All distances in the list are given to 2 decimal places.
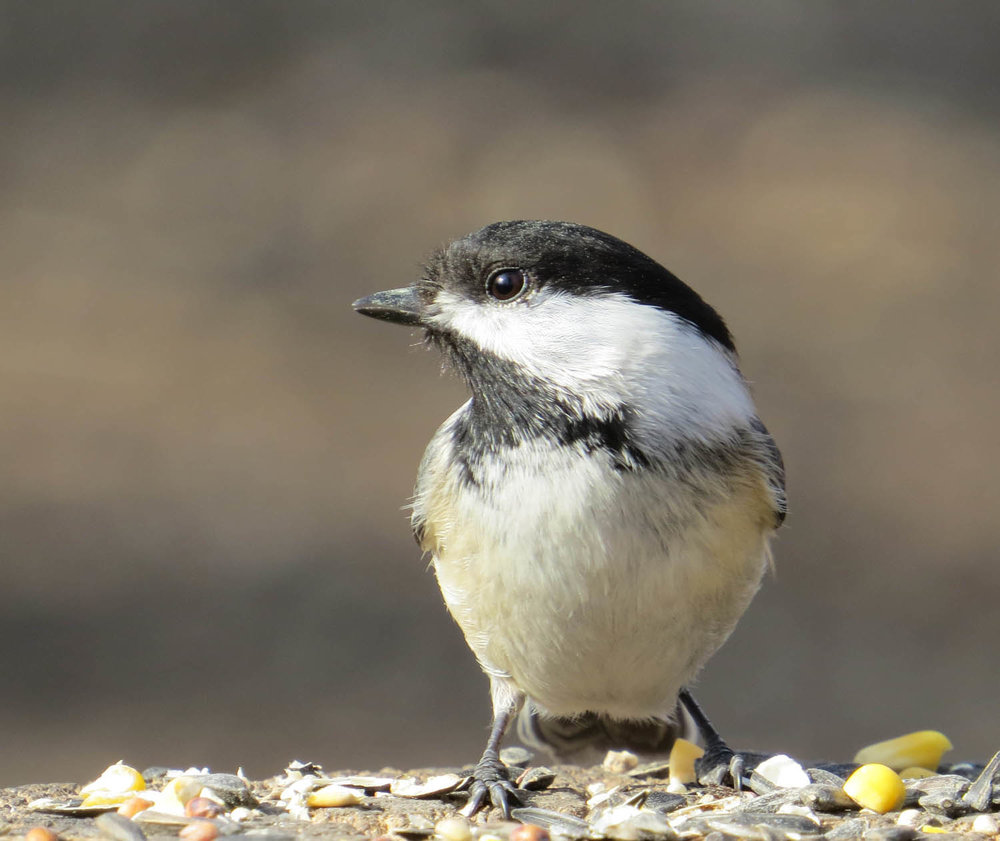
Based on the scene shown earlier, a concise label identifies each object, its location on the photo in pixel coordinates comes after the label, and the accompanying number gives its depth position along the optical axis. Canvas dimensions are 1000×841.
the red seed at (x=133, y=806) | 4.34
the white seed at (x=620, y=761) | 6.01
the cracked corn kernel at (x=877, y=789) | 4.57
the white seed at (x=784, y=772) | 4.92
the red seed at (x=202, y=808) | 4.31
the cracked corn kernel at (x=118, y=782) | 4.88
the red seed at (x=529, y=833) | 4.03
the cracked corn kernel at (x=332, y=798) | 4.60
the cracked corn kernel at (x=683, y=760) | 5.53
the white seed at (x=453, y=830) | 4.18
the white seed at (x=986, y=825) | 4.32
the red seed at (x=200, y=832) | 3.99
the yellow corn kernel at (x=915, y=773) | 5.49
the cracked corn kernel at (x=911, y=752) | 5.67
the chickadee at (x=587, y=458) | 4.72
